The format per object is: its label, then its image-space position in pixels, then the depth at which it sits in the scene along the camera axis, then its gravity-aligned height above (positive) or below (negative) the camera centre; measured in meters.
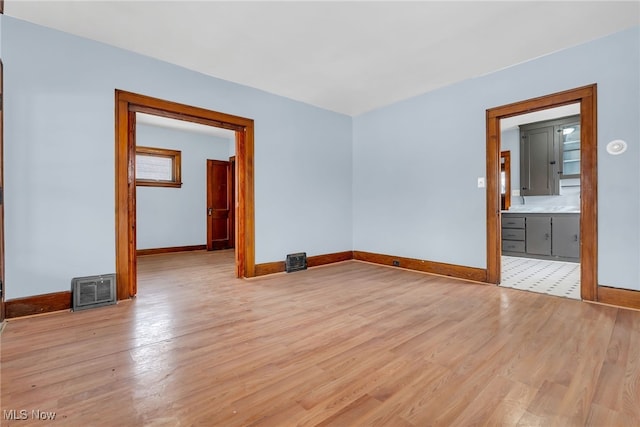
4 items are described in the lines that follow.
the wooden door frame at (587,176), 3.06 +0.37
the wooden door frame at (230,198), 7.41 +0.36
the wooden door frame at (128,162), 3.19 +0.54
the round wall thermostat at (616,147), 2.91 +0.63
